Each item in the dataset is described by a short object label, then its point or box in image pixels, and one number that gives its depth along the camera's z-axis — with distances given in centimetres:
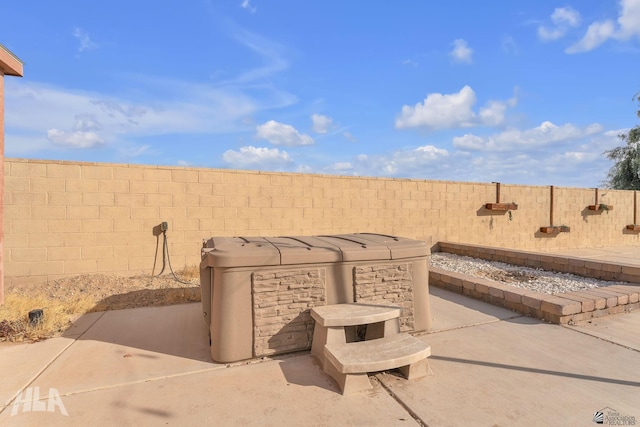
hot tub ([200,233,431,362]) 304
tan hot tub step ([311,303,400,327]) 296
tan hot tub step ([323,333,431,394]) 253
